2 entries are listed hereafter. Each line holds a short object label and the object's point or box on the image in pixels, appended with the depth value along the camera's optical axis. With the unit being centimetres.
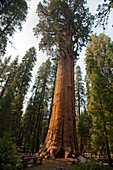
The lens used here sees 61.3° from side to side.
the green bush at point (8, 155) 320
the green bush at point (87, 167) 397
